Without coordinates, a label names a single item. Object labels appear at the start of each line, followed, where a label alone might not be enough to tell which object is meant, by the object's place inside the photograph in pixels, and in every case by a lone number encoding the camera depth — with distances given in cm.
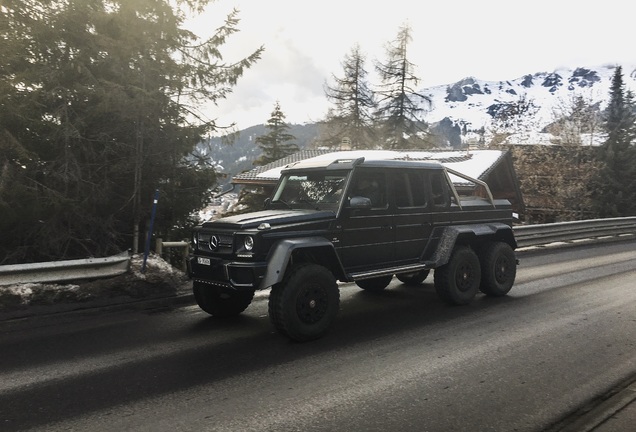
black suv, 568
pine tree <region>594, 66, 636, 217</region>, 3238
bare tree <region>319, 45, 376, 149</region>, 4481
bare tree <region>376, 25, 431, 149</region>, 4509
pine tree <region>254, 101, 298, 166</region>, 4716
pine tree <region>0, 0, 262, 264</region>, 931
